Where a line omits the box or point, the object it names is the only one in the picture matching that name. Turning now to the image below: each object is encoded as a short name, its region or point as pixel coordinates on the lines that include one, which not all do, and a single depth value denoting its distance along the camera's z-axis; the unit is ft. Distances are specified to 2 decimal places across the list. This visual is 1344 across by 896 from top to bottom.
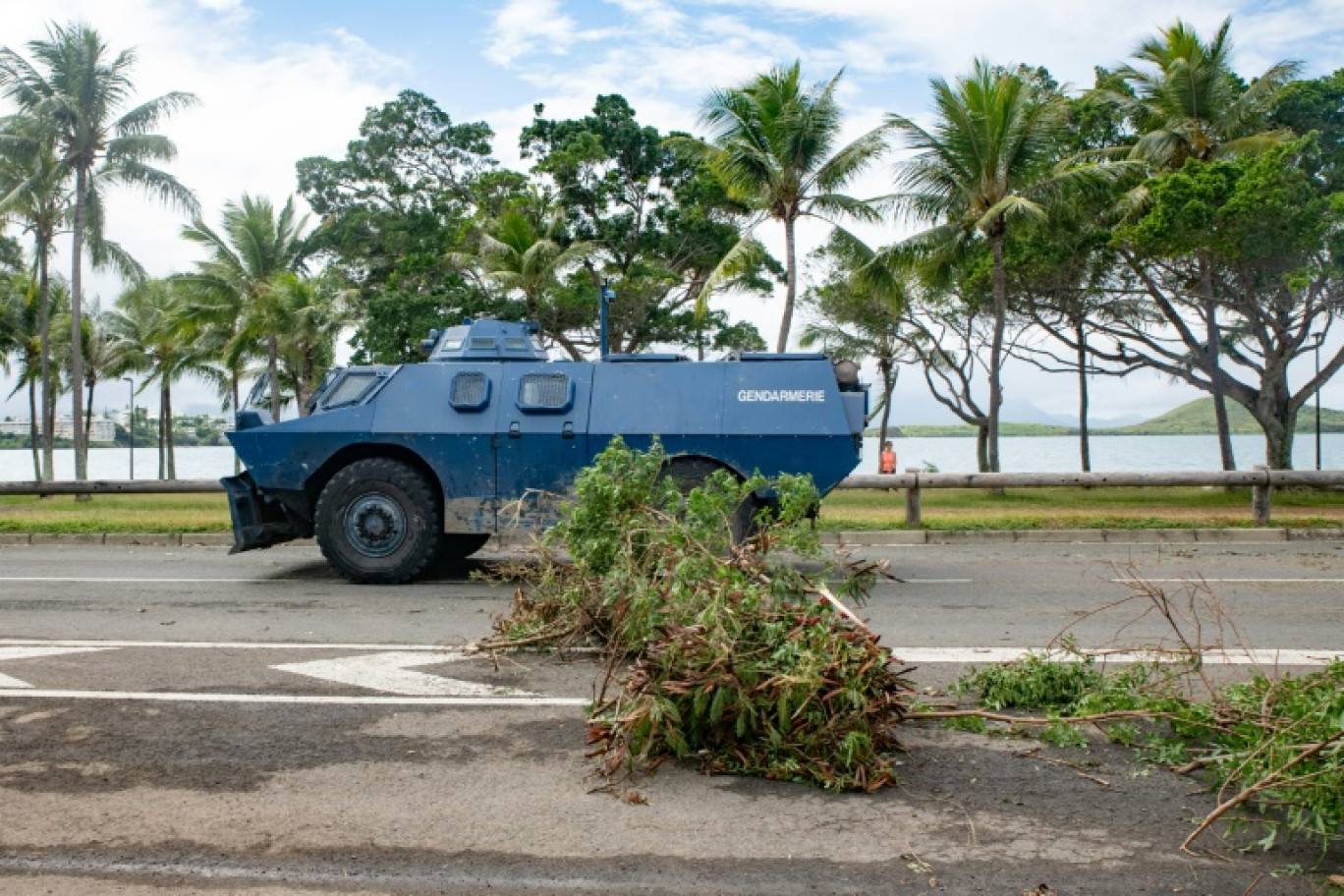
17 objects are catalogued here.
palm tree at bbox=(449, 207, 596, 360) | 96.53
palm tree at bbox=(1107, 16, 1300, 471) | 82.07
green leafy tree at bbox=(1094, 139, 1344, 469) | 75.41
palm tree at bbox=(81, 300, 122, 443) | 157.79
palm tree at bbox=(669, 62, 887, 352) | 78.64
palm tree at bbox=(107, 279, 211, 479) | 152.87
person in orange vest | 100.63
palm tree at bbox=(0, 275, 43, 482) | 141.49
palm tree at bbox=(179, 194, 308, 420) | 125.18
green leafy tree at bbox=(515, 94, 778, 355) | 105.19
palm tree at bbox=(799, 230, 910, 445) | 119.34
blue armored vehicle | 35.86
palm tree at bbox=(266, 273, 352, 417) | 120.06
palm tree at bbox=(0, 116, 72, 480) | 97.40
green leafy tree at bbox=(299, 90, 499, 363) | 112.37
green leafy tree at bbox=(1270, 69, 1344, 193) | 85.10
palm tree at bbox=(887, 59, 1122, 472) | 74.64
